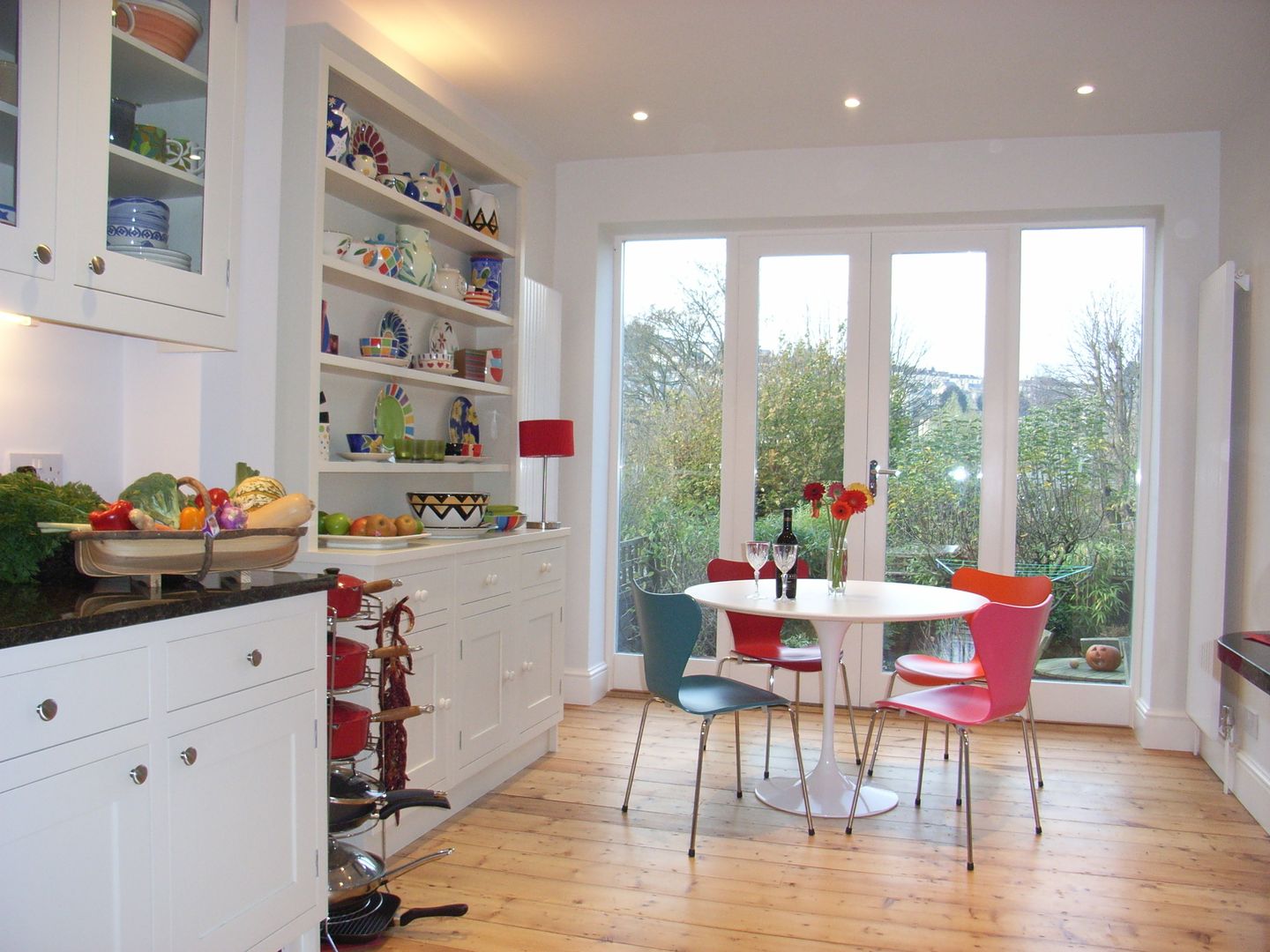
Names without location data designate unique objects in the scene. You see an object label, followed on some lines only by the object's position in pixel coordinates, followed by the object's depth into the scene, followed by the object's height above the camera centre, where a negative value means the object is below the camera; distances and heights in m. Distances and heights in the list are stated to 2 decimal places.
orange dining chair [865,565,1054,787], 3.75 -0.52
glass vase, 3.61 -0.37
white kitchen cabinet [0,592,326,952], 1.51 -0.61
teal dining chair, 3.16 -0.68
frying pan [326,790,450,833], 2.43 -0.90
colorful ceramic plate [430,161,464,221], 3.70 +1.06
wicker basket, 1.83 -0.20
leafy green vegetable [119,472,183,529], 2.08 -0.11
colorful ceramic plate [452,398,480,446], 4.05 +0.14
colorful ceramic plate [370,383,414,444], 3.57 +0.15
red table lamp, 3.96 +0.08
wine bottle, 3.51 -0.42
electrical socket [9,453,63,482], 2.23 -0.04
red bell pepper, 1.87 -0.14
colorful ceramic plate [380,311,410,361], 3.54 +0.45
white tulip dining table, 3.21 -0.48
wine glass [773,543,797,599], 3.44 -0.33
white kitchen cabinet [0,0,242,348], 1.94 +0.60
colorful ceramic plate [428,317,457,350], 3.80 +0.47
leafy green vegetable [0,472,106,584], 1.92 -0.15
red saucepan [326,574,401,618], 2.40 -0.36
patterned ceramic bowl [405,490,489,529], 3.44 -0.19
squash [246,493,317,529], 2.16 -0.14
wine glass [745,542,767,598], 3.61 -0.34
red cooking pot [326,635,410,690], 2.36 -0.51
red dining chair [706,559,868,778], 3.84 -0.74
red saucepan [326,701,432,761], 2.37 -0.67
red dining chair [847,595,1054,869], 3.06 -0.62
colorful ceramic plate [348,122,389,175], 3.26 +1.05
